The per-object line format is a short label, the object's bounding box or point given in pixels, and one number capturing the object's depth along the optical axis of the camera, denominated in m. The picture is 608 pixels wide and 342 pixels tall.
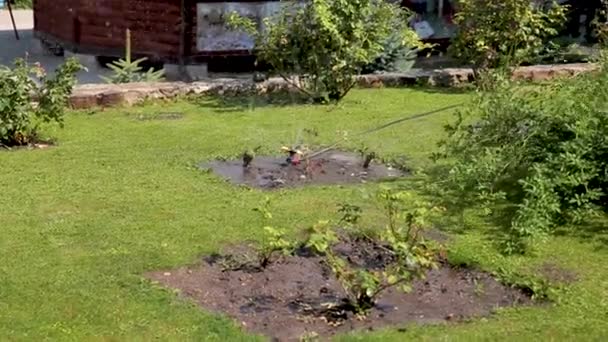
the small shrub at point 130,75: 13.96
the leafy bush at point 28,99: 10.05
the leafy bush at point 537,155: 7.35
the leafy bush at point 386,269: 5.78
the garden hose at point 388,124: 9.82
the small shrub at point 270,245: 6.36
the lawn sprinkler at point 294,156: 9.45
